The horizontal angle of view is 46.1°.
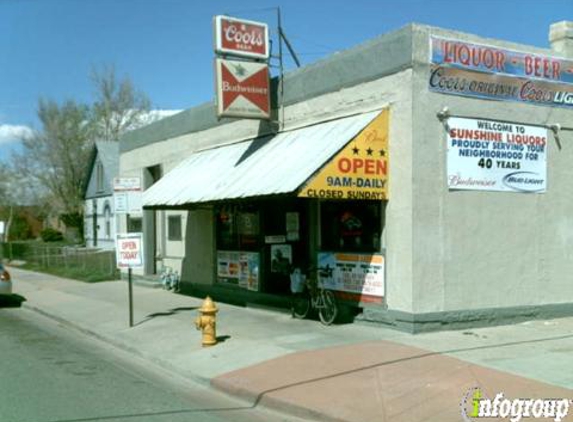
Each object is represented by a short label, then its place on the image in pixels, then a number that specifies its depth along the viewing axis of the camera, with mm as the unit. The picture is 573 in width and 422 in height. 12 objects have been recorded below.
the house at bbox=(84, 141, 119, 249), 46094
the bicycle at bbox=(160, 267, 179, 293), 18547
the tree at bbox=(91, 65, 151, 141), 52781
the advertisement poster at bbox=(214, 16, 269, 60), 13039
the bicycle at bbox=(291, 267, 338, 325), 11750
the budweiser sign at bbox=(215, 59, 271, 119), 13117
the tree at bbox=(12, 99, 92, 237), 50719
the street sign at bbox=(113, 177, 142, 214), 14531
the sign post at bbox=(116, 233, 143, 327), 12633
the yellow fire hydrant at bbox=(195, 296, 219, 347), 10219
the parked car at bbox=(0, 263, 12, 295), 17312
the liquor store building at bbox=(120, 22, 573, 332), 10773
